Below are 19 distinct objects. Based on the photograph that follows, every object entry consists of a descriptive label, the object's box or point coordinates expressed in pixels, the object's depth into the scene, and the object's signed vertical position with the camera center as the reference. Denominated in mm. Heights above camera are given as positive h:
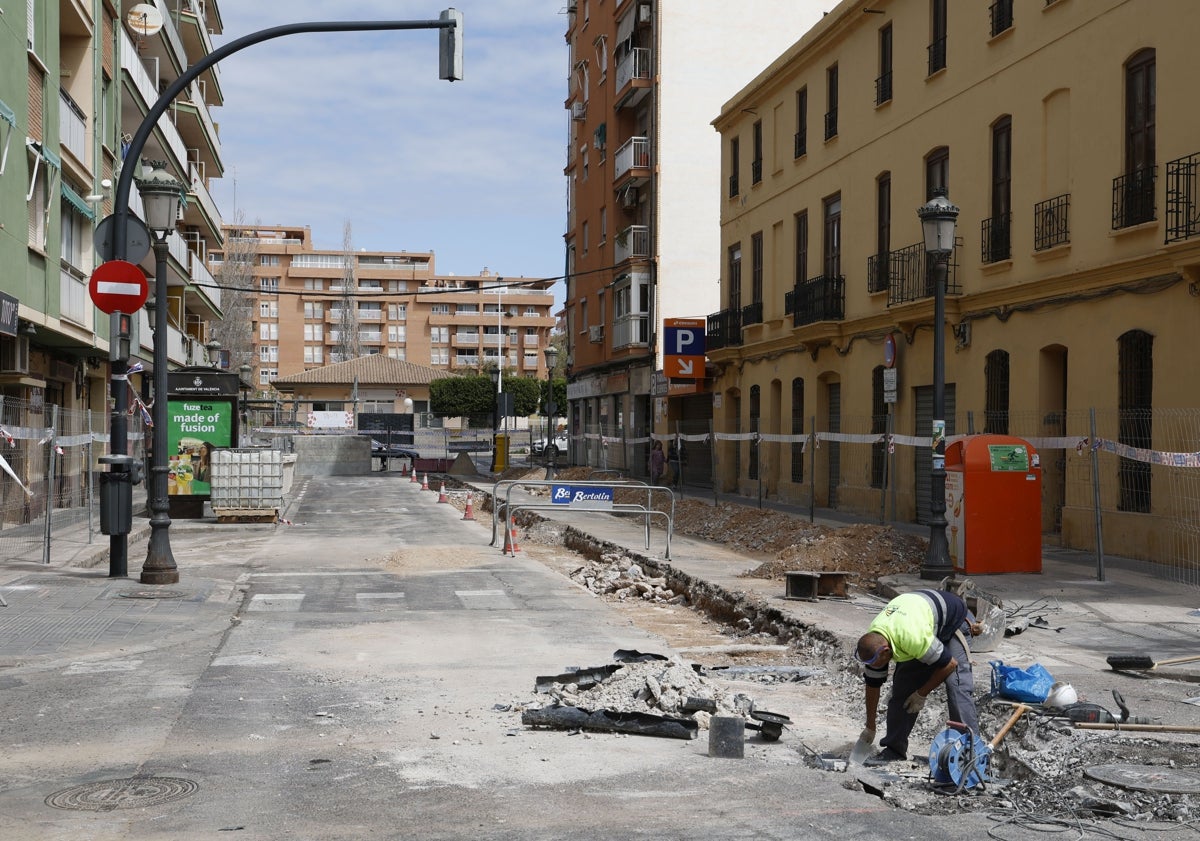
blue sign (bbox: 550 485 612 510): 19266 -999
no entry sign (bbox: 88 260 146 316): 13453 +1495
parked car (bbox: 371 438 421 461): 57000 -951
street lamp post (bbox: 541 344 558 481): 46688 -350
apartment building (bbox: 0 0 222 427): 20578 +4948
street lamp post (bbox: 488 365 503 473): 49562 -781
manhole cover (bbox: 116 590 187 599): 13070 -1718
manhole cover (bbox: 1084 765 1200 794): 6180 -1716
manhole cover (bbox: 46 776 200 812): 5914 -1752
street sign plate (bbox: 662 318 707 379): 38469 +2556
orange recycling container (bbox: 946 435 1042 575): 15172 -855
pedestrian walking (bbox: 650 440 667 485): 38781 -927
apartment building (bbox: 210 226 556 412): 119125 +10639
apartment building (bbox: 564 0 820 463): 43469 +9533
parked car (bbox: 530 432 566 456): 66719 -802
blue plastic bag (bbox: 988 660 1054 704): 7848 -1551
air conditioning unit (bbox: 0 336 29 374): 21641 +1231
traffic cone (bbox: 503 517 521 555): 19453 -1731
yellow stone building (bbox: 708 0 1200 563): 16531 +3155
